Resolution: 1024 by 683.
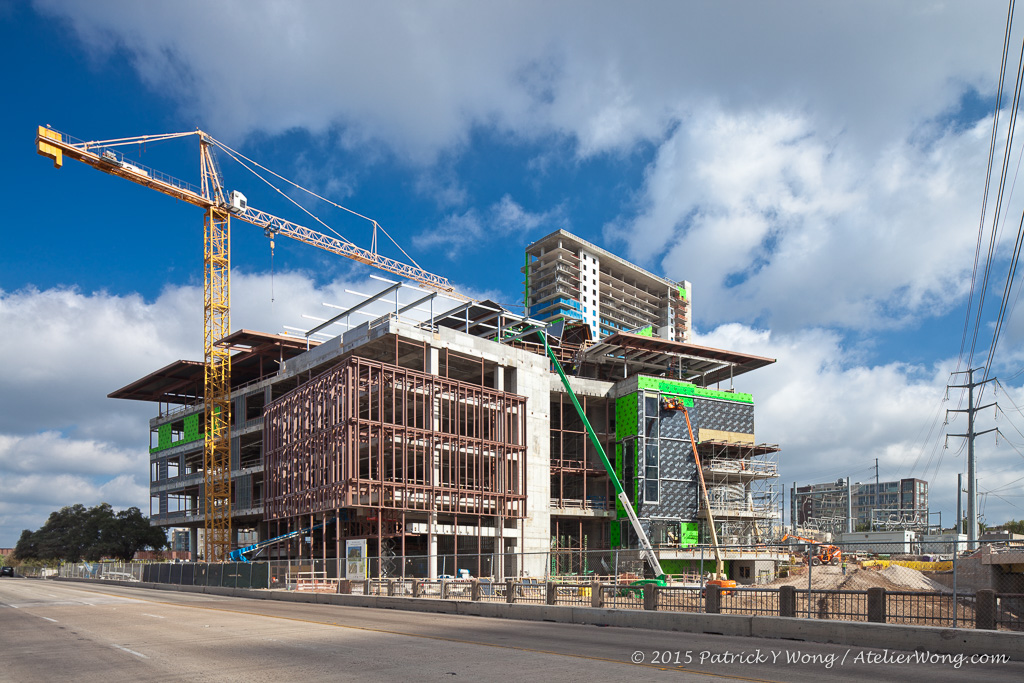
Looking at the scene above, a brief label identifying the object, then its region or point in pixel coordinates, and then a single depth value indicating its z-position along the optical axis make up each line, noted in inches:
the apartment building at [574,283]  6943.9
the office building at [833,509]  3794.8
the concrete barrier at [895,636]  570.3
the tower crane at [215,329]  3265.3
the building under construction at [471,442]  2288.4
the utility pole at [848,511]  3367.4
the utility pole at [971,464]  2028.8
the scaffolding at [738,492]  3112.7
